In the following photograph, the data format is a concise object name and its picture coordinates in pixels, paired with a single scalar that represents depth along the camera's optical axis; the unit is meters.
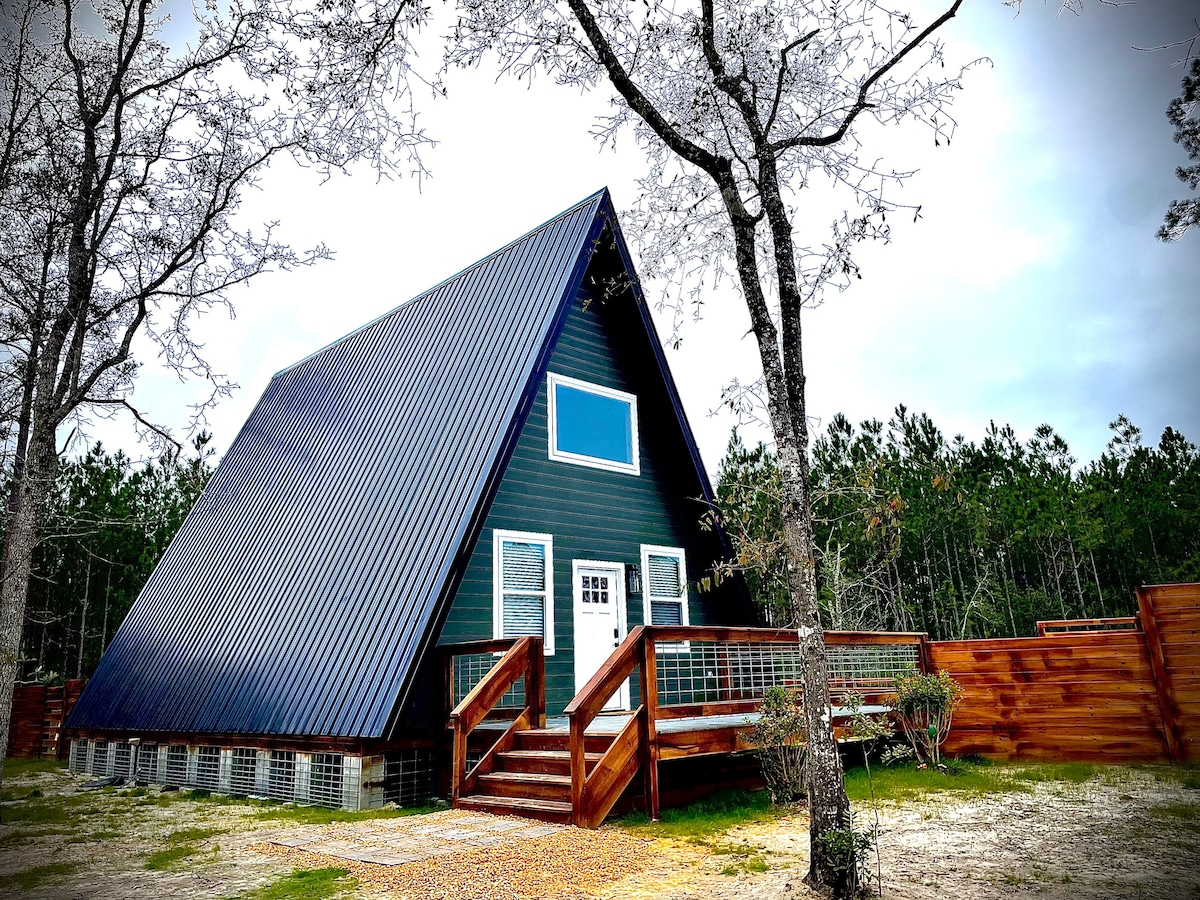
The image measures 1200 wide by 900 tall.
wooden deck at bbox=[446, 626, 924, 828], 5.93
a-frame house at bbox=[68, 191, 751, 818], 7.86
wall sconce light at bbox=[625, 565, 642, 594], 10.59
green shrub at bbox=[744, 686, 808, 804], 6.25
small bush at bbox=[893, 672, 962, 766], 8.34
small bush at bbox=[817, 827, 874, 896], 3.75
